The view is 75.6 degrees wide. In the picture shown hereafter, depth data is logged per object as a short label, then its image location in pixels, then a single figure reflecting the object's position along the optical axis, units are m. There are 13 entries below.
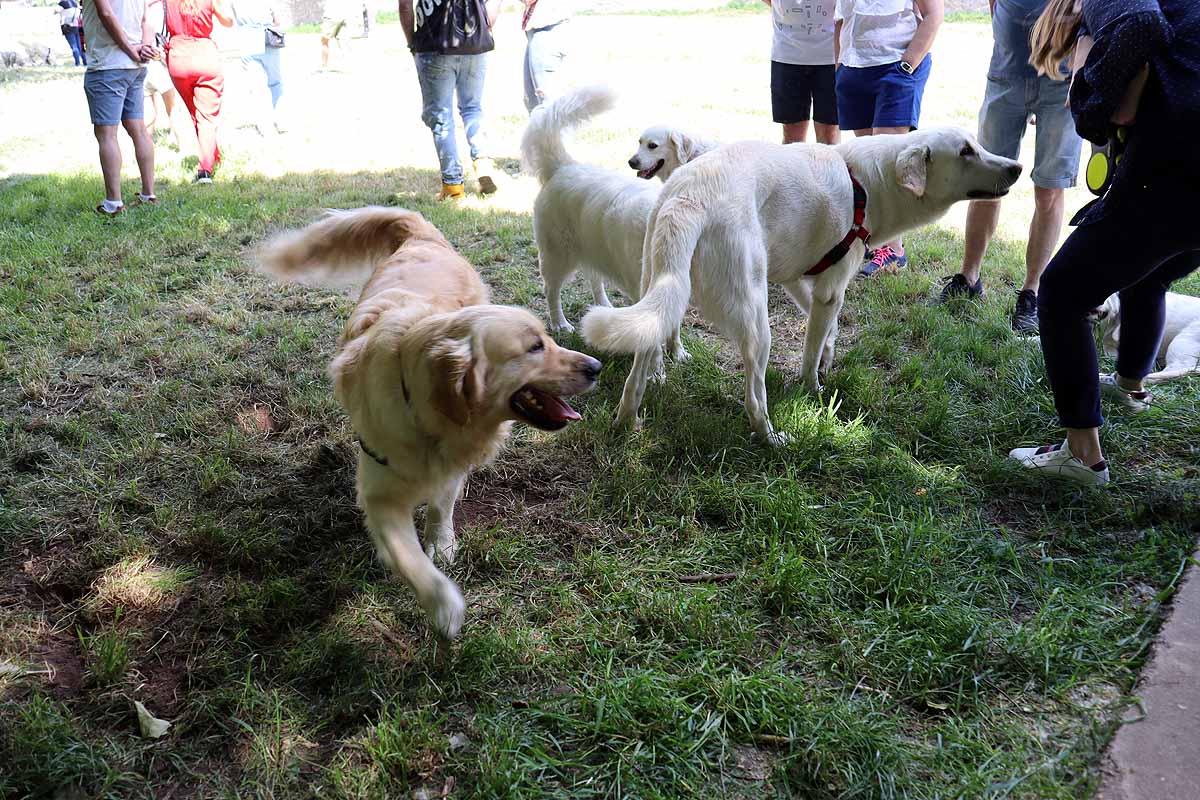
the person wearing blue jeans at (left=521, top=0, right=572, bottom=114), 6.96
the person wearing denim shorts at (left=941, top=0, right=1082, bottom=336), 4.16
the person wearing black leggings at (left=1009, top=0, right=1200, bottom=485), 2.26
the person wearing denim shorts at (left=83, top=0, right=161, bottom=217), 6.13
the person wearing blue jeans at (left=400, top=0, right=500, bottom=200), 6.38
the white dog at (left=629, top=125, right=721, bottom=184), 4.62
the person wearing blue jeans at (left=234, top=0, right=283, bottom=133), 9.25
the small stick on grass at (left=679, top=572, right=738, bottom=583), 2.64
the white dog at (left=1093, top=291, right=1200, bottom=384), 3.79
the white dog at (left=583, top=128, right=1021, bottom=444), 2.98
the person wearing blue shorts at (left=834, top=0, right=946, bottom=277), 4.69
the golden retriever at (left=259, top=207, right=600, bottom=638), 2.09
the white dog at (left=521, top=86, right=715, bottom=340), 3.84
